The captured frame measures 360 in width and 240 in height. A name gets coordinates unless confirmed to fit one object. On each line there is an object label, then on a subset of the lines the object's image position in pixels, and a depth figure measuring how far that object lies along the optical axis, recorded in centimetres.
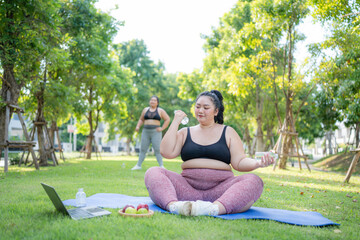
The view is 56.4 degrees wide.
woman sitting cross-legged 423
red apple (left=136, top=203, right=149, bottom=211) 392
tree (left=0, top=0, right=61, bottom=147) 927
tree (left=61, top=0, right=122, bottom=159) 1427
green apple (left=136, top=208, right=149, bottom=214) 379
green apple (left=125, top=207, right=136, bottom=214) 383
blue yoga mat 391
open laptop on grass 359
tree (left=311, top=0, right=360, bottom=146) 813
